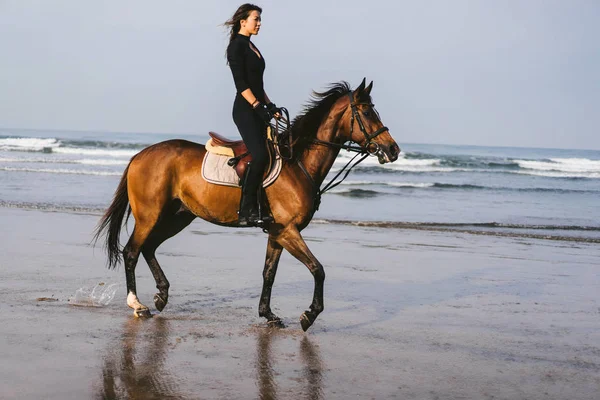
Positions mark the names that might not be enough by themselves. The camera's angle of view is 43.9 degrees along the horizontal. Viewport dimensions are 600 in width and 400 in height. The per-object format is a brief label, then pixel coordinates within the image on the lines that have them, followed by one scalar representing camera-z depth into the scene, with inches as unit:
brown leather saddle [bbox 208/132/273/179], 276.1
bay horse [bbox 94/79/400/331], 266.8
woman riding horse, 267.7
